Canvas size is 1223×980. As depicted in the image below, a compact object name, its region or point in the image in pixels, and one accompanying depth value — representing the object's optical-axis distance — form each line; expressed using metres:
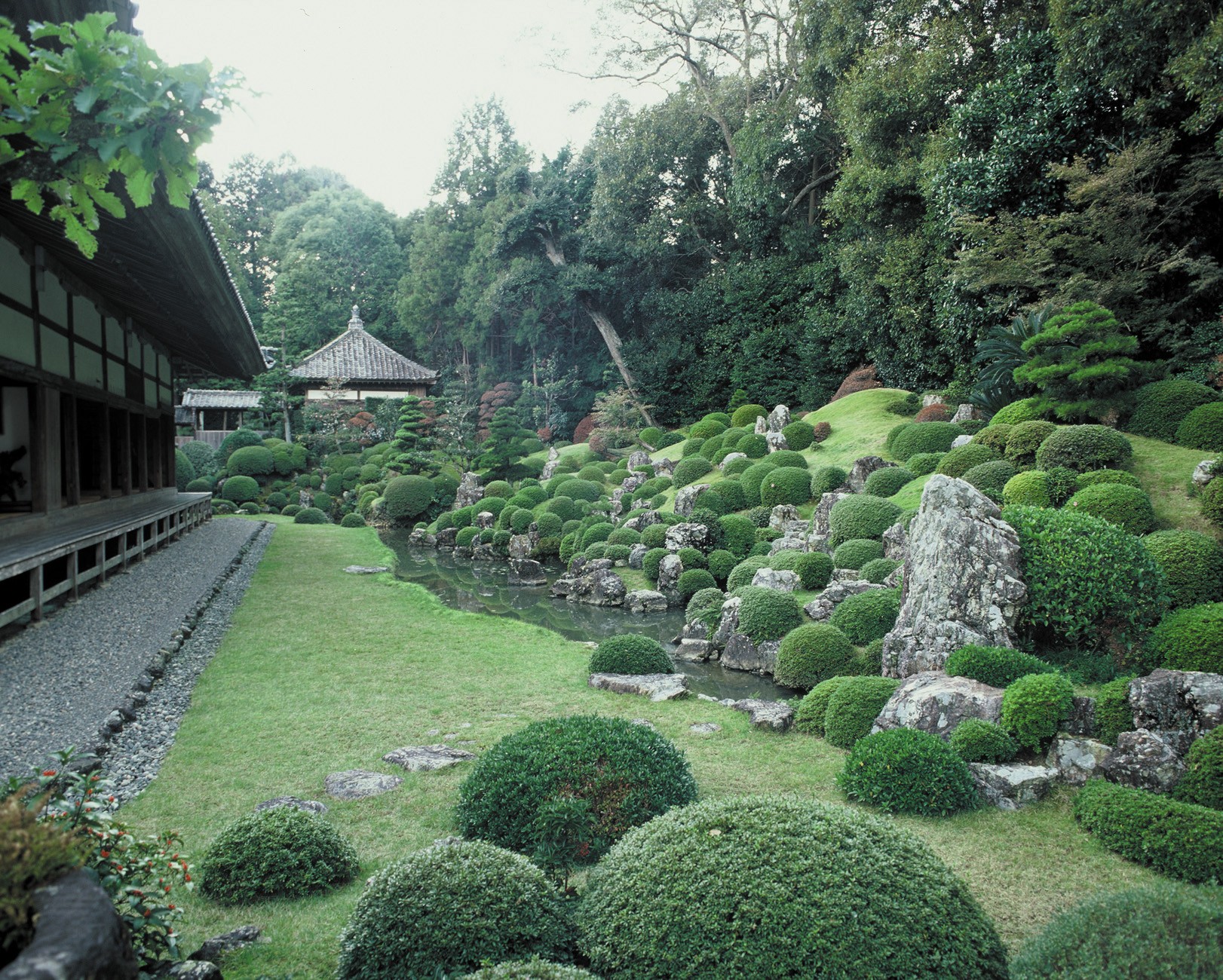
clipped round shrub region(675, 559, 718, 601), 14.81
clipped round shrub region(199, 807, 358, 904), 3.98
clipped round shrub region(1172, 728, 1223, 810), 4.90
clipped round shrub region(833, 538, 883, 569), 12.01
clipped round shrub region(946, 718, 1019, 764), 5.82
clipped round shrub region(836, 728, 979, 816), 5.32
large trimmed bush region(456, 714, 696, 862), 4.33
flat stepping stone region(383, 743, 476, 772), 5.93
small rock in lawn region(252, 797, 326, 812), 4.93
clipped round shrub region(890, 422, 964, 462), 15.59
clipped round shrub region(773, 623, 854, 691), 9.16
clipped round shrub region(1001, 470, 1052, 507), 9.86
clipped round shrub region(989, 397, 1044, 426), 12.26
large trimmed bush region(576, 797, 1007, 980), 2.74
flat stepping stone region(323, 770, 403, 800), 5.47
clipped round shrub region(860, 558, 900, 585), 11.05
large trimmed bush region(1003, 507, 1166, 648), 7.56
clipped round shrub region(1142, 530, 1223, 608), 7.82
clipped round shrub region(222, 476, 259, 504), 28.45
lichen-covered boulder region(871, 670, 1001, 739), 6.31
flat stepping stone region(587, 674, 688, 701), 8.30
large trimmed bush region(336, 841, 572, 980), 2.91
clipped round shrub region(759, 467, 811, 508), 16.95
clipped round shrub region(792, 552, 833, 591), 12.48
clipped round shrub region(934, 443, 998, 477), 11.85
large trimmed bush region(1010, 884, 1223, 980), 2.40
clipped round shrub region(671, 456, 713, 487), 20.58
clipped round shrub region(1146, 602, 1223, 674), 6.67
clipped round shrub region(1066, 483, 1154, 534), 8.92
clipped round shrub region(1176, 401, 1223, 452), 10.38
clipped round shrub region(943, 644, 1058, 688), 6.82
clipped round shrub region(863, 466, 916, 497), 14.34
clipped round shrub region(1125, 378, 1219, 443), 11.00
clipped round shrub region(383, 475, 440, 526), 26.12
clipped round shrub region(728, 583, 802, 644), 10.59
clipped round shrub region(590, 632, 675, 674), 8.91
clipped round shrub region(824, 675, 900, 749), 6.83
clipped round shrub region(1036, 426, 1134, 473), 10.12
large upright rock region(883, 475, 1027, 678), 7.94
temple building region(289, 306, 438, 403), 34.88
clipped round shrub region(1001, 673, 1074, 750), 5.86
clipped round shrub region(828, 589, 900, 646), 9.55
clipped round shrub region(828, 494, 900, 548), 12.55
